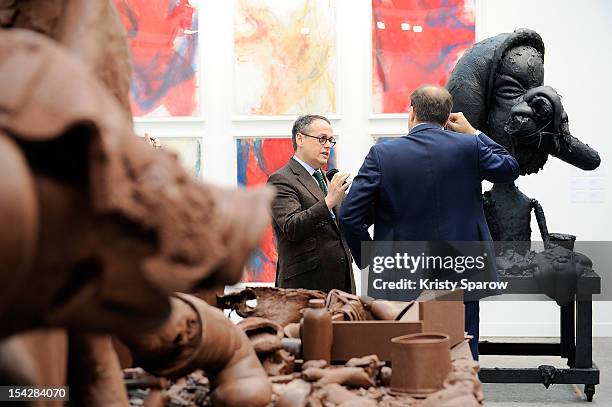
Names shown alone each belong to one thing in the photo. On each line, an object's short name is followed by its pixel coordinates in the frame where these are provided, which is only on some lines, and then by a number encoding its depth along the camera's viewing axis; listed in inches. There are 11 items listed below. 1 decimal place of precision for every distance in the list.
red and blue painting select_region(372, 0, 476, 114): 349.1
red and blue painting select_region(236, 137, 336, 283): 348.8
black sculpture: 247.9
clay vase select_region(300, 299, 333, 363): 123.5
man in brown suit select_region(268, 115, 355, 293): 207.9
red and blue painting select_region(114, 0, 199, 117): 347.9
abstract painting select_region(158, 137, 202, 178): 348.5
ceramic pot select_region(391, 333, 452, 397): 112.7
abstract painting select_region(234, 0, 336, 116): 347.3
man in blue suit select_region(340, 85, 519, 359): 189.0
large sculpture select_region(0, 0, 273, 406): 44.4
